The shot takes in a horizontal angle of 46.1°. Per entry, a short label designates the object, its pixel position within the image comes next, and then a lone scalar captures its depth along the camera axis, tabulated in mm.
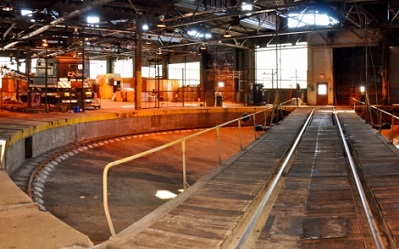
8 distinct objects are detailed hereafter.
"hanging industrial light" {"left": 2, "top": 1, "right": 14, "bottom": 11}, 20389
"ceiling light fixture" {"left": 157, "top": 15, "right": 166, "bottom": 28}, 23812
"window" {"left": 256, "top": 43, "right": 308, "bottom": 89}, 37372
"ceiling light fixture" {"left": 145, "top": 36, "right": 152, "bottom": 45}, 32656
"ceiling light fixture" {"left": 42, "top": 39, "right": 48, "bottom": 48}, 31128
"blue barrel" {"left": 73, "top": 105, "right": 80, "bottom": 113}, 23562
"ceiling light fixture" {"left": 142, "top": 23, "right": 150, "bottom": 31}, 25503
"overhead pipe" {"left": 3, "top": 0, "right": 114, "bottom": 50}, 17922
